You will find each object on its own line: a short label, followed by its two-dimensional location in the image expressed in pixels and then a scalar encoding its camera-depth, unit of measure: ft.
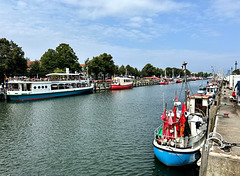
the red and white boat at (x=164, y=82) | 415.85
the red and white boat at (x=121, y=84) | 252.91
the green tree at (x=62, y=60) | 258.37
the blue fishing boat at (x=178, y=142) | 37.55
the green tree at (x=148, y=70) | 529.36
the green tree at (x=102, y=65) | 300.20
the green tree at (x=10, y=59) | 179.83
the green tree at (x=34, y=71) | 245.86
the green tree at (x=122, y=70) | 426.71
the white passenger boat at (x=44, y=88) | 153.38
